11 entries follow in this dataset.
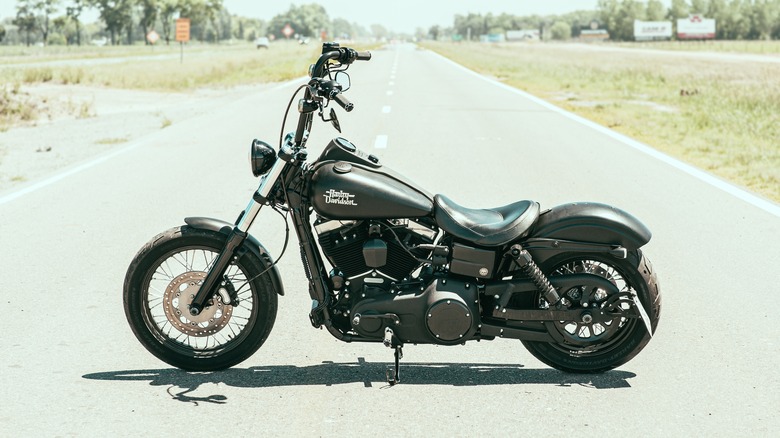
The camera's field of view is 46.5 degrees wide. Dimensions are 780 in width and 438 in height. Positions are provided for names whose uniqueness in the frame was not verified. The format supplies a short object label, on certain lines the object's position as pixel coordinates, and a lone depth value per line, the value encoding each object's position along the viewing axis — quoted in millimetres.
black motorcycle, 4359
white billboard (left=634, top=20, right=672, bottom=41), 185375
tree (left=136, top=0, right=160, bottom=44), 152625
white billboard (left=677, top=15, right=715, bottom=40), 169150
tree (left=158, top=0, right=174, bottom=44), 156125
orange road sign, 39875
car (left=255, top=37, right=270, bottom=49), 108875
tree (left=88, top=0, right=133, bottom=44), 149750
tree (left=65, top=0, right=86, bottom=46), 143475
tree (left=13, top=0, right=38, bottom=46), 135875
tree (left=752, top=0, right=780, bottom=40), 173875
